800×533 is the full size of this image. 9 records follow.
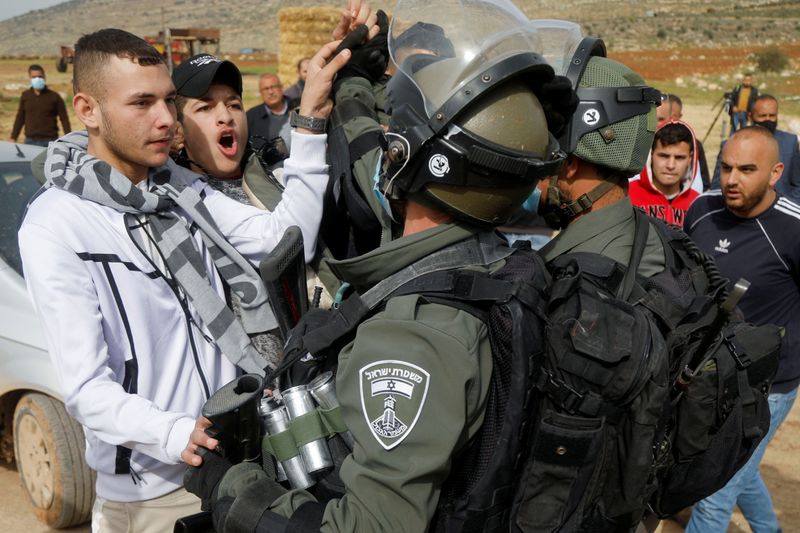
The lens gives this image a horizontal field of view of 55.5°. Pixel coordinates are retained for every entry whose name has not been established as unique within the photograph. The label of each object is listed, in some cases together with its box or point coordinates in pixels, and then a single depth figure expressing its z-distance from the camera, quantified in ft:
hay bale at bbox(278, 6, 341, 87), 65.82
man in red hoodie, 17.33
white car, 13.74
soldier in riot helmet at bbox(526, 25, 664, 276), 7.88
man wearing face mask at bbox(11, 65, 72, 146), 39.65
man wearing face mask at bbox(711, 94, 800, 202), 22.04
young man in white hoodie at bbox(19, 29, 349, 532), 6.84
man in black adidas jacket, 12.89
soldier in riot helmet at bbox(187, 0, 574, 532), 5.35
